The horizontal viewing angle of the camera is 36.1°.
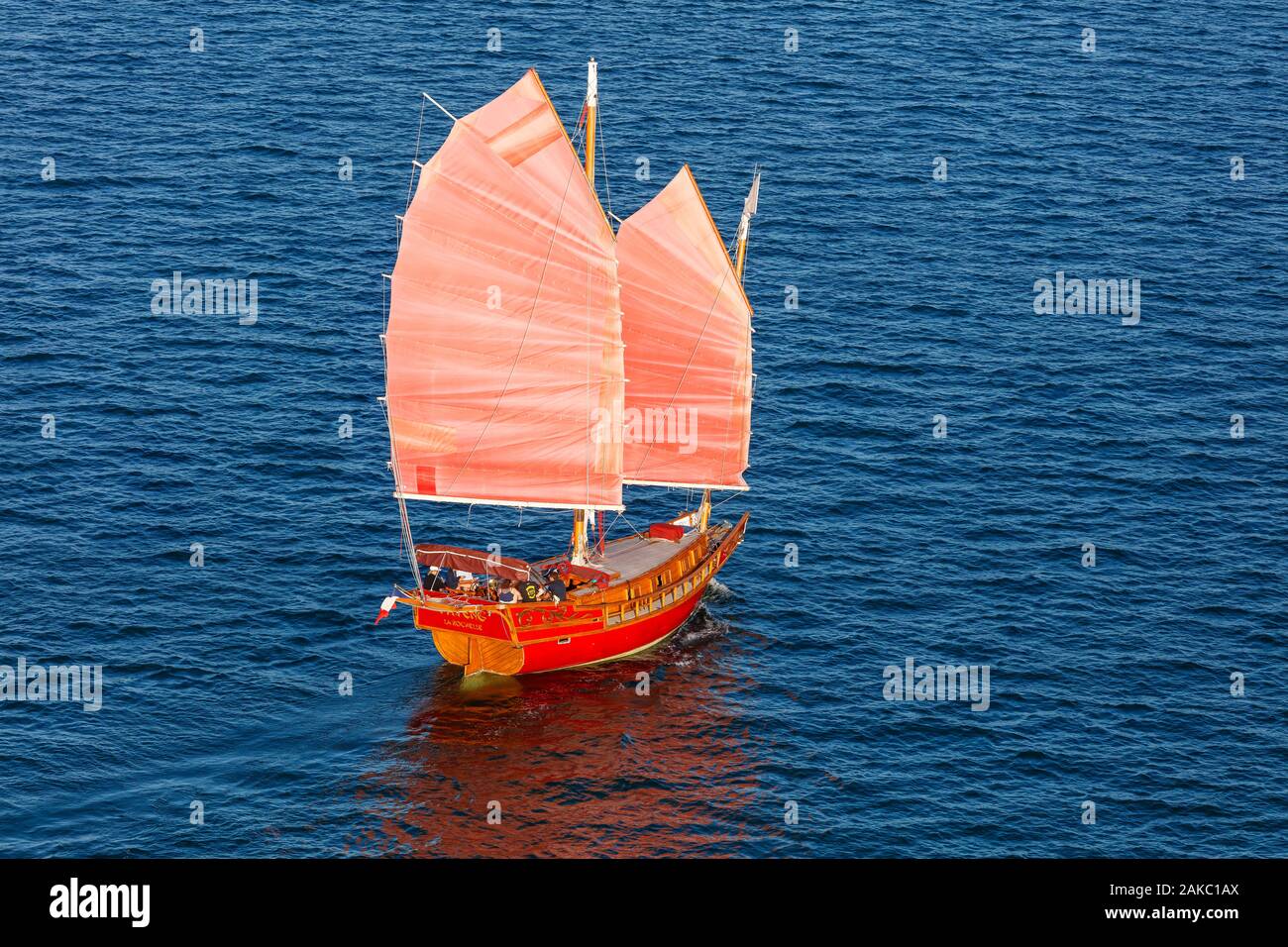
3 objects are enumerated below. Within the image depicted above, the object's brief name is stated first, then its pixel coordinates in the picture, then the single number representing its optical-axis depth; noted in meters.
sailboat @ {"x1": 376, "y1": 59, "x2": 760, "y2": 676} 94.75
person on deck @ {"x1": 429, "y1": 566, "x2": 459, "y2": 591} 96.50
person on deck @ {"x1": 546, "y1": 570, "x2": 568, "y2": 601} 96.56
